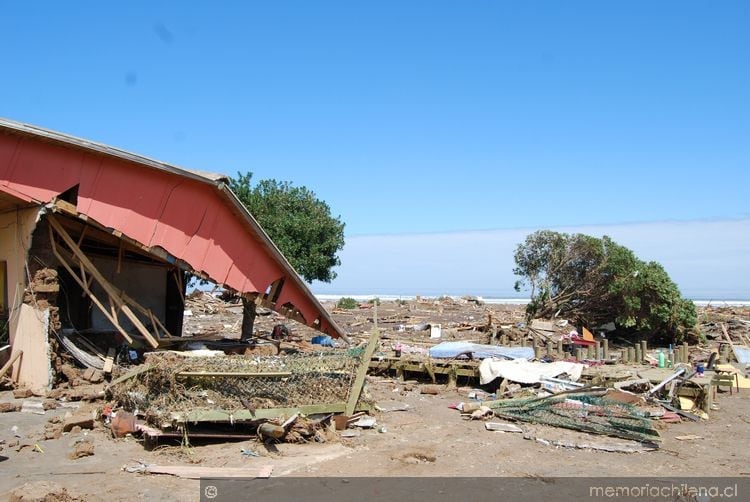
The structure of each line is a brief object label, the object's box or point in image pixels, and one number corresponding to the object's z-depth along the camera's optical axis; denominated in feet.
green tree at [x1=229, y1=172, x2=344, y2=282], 95.86
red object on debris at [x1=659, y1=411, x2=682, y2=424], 36.47
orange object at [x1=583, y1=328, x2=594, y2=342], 76.29
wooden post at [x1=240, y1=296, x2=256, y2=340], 52.65
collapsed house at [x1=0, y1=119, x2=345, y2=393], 37.52
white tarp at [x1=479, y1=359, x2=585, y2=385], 42.32
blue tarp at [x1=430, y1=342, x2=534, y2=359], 50.94
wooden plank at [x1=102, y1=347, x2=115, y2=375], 40.03
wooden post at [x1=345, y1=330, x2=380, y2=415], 32.48
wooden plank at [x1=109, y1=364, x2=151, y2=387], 29.14
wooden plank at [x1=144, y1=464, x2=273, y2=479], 23.99
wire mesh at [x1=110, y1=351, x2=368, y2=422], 28.04
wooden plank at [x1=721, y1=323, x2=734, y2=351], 88.34
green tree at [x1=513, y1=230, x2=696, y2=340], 83.25
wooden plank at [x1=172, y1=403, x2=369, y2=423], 27.09
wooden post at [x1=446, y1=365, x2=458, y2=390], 47.42
